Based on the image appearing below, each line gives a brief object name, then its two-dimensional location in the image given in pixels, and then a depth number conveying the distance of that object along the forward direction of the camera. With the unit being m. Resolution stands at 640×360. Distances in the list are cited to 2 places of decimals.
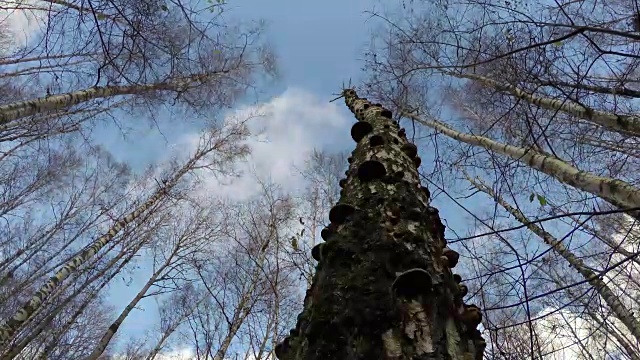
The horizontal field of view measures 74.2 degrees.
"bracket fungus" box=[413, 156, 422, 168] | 2.78
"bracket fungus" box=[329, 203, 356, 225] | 1.85
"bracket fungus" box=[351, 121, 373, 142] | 3.04
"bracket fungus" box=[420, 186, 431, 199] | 2.33
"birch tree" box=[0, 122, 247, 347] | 5.52
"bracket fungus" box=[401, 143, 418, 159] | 2.77
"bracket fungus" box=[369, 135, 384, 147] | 2.73
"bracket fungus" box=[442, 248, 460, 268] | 1.74
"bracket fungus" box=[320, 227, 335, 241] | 1.84
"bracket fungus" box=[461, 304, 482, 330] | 1.35
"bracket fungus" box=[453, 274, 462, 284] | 1.80
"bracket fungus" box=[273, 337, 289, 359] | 1.39
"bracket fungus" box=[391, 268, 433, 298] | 1.24
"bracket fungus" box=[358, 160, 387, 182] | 2.09
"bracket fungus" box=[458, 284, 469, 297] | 1.54
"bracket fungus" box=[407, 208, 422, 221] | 1.85
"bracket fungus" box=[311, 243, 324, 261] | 1.69
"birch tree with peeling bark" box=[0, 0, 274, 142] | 3.49
